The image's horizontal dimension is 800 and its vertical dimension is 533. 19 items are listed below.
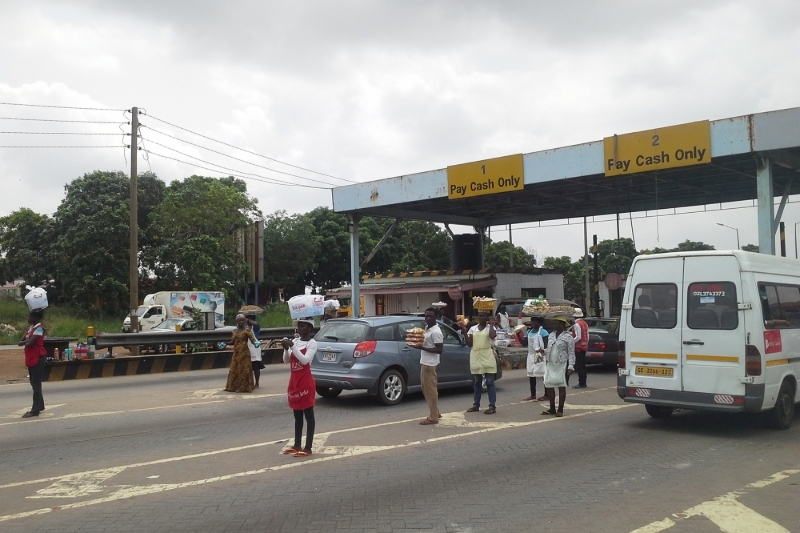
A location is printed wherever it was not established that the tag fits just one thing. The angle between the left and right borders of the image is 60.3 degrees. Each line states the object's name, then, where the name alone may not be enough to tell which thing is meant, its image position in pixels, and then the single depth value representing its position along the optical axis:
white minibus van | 8.90
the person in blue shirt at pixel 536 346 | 12.05
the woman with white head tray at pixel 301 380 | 7.93
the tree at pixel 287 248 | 51.22
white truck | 34.66
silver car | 11.69
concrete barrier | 17.14
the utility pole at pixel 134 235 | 24.16
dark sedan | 17.42
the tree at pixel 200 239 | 39.41
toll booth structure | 17.86
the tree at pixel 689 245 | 58.13
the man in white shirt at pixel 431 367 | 10.09
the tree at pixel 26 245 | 43.94
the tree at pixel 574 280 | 59.09
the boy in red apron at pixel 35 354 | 11.04
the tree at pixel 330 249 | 54.44
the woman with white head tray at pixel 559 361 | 10.75
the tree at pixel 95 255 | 38.81
